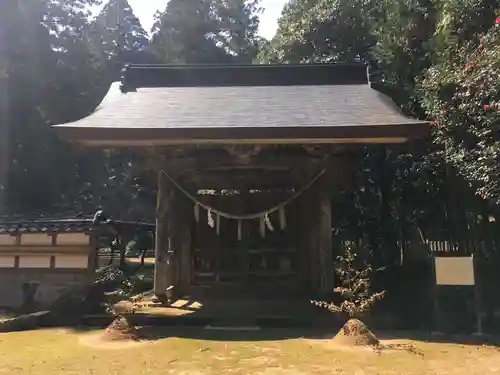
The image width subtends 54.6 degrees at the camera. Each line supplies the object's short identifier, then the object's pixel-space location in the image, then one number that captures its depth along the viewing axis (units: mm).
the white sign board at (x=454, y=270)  6676
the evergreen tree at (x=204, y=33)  34719
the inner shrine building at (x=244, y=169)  7434
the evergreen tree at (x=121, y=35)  31156
